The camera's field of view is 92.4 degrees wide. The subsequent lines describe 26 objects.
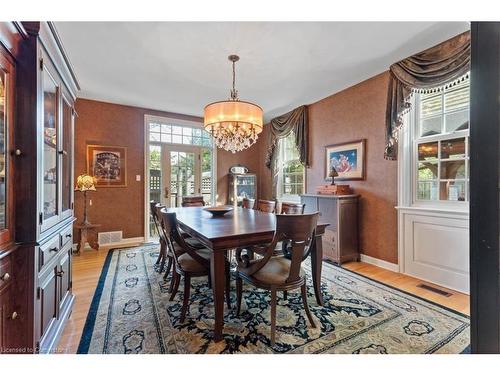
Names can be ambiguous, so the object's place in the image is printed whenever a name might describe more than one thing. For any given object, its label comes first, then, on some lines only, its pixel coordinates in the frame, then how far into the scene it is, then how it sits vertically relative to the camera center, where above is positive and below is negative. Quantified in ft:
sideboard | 10.83 -1.85
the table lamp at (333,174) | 11.91 +0.66
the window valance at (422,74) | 7.55 +3.91
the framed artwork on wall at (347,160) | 11.36 +1.39
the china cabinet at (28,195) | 4.07 -0.13
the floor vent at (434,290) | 7.93 -3.54
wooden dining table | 5.52 -1.19
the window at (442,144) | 8.33 +1.57
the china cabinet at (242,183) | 17.90 +0.32
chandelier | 8.19 +2.32
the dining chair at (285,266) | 5.36 -2.04
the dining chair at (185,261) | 6.31 -2.09
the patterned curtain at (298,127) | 14.46 +3.86
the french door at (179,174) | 16.09 +0.95
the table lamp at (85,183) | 12.21 +0.24
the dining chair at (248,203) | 12.54 -0.83
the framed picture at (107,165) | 13.78 +1.36
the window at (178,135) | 15.72 +3.64
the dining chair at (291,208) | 9.05 -0.83
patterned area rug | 5.29 -3.50
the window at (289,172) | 15.98 +1.07
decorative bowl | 9.11 -0.90
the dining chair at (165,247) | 8.83 -2.26
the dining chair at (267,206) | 11.02 -0.91
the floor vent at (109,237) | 13.87 -2.91
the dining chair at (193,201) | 13.35 -0.78
